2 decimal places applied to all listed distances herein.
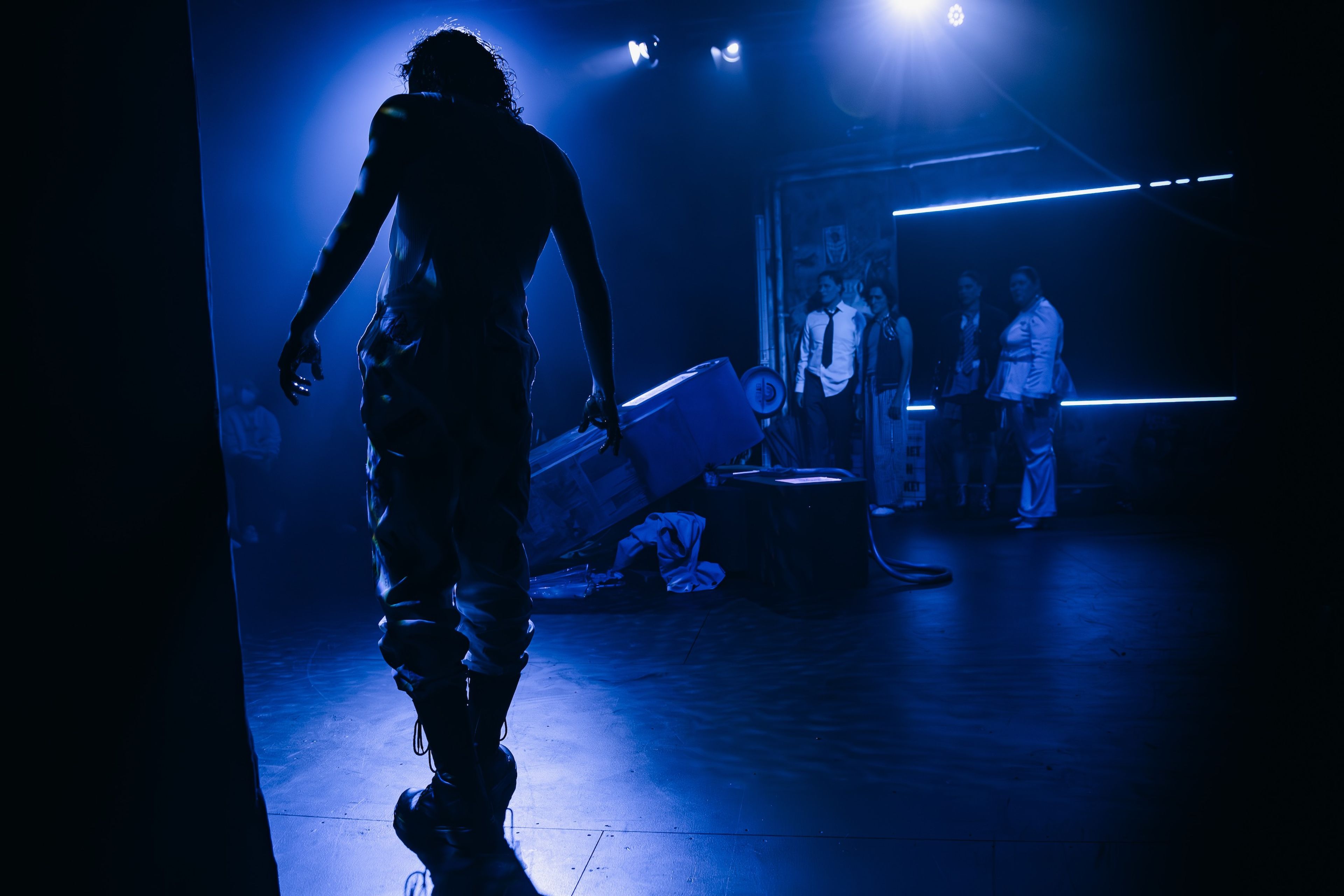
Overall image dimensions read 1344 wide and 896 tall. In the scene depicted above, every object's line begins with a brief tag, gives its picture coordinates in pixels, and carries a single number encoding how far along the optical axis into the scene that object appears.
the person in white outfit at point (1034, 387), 5.92
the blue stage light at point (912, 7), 6.45
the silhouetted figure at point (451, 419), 1.44
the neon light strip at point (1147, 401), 6.55
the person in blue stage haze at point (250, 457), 5.92
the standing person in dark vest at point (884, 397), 7.38
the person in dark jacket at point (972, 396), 6.73
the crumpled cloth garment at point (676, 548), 4.22
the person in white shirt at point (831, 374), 7.49
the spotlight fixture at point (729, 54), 7.06
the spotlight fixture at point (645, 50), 6.79
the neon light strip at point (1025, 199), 6.82
